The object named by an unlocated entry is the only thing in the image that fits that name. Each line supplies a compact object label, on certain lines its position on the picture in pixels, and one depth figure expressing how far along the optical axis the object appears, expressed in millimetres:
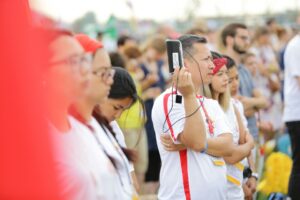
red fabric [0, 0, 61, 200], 4047
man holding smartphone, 7288
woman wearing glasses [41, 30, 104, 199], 4376
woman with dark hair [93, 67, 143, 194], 6392
